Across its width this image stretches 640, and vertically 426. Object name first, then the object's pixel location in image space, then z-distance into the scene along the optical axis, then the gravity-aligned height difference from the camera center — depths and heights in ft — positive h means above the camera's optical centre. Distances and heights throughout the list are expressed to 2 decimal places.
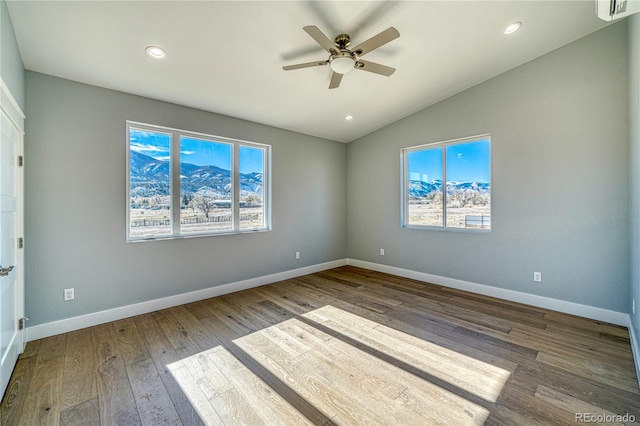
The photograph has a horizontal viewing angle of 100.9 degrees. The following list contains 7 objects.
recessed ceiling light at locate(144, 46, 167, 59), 8.14 +5.08
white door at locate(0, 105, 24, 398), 6.31 -0.95
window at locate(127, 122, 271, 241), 10.75 +1.36
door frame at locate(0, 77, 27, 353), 7.68 -0.18
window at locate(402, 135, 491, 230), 12.96 +1.48
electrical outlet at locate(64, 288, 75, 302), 9.10 -2.79
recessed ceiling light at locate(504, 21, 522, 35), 8.99 +6.38
